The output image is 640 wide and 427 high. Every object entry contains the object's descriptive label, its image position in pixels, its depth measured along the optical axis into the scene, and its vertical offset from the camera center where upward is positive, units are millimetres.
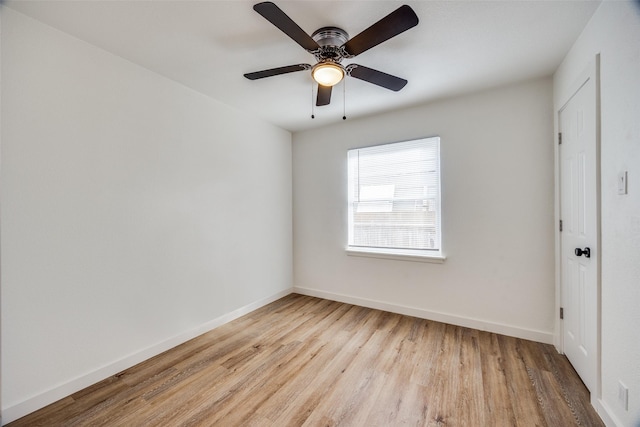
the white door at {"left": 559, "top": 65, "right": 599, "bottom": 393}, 1711 -138
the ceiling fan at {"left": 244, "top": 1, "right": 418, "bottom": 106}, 1382 +1048
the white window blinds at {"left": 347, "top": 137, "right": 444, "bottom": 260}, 3117 +168
